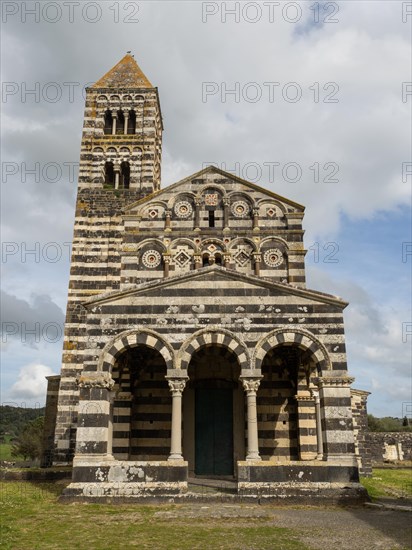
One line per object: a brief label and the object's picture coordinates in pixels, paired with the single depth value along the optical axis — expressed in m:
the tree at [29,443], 48.22
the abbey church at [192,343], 14.33
